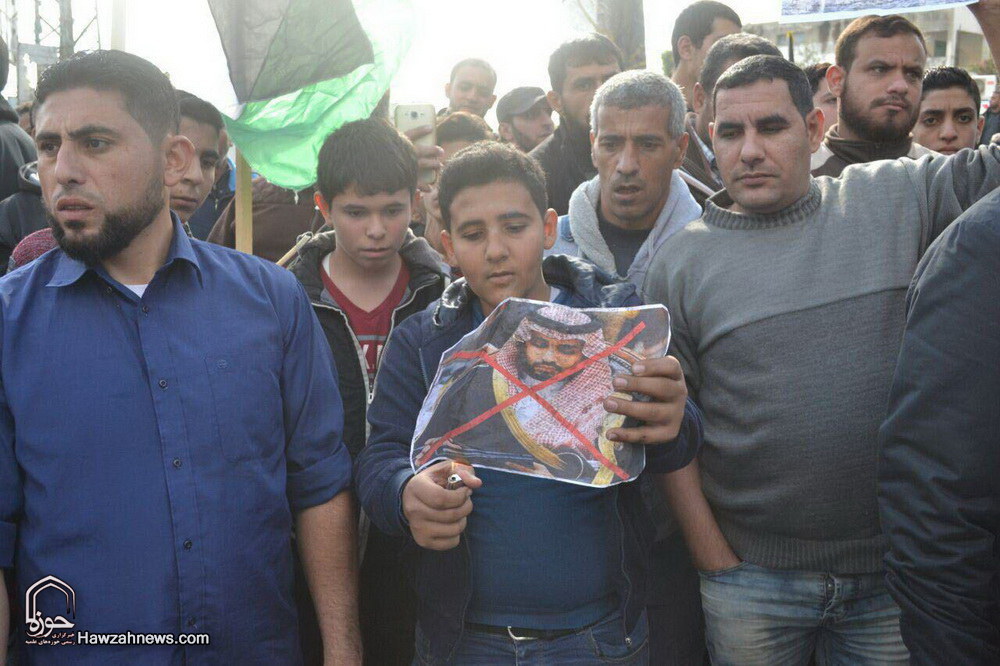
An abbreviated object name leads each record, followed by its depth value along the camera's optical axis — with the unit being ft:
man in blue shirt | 6.83
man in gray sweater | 8.26
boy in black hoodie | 9.61
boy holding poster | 7.19
